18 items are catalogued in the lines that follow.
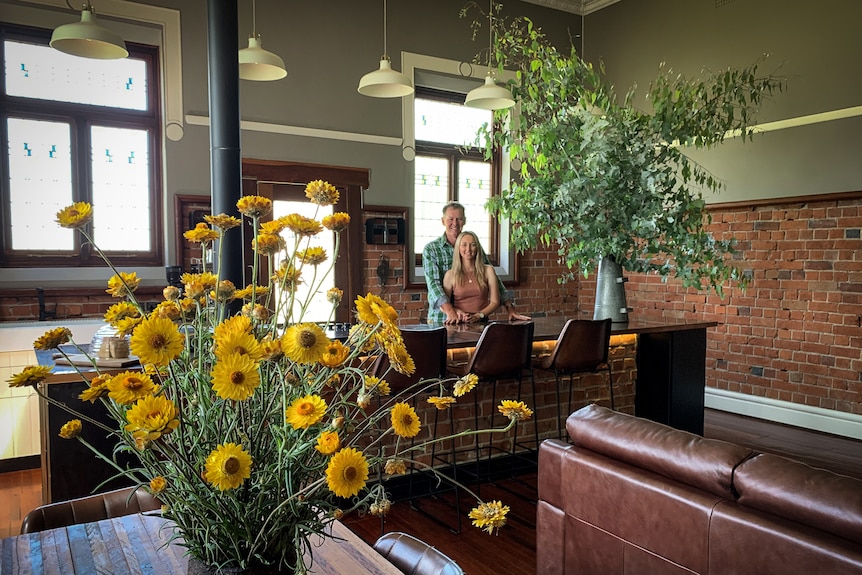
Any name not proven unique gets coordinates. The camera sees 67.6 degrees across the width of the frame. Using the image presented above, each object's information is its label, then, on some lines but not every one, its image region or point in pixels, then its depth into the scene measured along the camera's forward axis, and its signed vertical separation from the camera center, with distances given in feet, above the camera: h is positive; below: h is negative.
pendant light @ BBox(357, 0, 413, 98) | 13.56 +3.86
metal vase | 14.89 -0.76
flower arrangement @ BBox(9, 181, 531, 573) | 2.51 -0.65
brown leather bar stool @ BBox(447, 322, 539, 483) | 11.30 -1.66
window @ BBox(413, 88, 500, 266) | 21.26 +3.18
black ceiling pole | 5.70 +1.49
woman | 14.33 -0.43
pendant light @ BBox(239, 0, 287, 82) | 12.28 +3.88
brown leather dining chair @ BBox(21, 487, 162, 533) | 5.33 -2.14
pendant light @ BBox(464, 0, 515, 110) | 14.73 +3.78
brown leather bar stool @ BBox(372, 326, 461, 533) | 10.36 -1.56
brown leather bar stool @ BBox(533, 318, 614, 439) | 12.32 -1.72
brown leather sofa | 4.92 -2.14
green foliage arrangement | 14.02 +1.99
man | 14.39 +0.03
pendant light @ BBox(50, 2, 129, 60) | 10.42 +3.84
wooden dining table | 4.25 -2.03
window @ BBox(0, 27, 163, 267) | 15.08 +2.71
